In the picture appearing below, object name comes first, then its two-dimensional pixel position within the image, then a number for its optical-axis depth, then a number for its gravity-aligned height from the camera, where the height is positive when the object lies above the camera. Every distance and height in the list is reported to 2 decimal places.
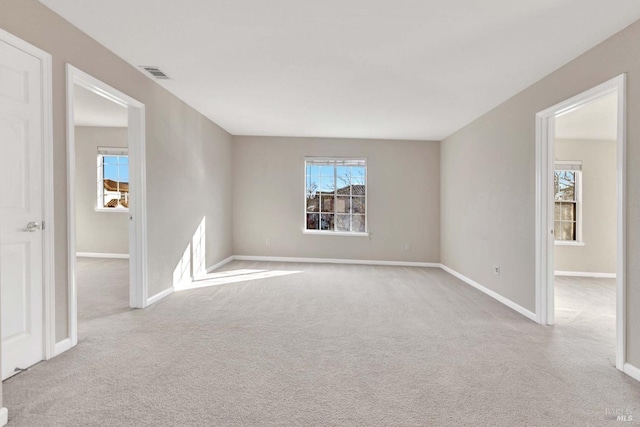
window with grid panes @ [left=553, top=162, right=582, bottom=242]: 6.15 +0.07
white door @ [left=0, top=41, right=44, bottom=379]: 2.09 +0.00
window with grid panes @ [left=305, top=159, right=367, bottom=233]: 6.84 +0.25
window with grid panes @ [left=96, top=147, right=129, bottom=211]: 7.04 +0.63
